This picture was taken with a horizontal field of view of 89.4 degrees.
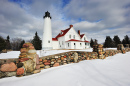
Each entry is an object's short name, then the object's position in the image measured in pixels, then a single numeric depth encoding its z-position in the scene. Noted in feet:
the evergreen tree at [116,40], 142.49
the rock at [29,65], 9.73
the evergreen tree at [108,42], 135.48
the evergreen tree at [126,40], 135.33
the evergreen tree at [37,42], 97.40
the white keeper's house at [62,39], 64.75
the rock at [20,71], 9.22
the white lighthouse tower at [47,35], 64.54
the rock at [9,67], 8.87
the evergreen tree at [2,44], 67.27
